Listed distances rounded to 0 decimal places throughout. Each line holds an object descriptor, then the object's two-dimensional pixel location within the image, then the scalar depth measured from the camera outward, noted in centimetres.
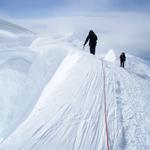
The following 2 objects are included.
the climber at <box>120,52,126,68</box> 2440
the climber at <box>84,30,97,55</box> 1889
